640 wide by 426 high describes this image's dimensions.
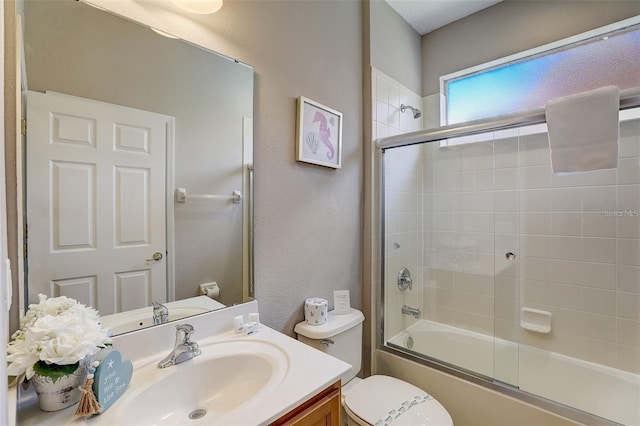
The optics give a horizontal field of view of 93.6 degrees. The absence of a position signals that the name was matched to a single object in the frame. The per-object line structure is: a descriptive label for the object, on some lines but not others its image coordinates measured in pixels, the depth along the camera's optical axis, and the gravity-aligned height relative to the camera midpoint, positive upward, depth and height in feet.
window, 5.74 +3.00
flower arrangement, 2.15 -0.98
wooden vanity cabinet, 2.56 -1.81
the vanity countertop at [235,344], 2.26 -1.54
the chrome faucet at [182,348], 3.05 -1.44
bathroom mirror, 2.72 +0.45
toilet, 4.14 -2.83
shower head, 7.13 +2.49
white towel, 4.00 +1.11
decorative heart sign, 2.28 -1.34
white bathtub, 4.98 -2.95
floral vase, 2.23 -1.34
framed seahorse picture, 4.74 +1.29
